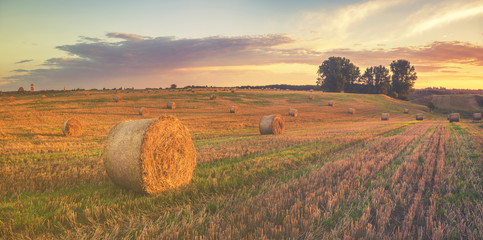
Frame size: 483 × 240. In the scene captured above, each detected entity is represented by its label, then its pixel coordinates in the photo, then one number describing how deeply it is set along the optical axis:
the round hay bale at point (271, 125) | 20.59
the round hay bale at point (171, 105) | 39.93
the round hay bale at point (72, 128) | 19.33
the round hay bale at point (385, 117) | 41.59
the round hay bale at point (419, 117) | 43.43
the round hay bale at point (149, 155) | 6.50
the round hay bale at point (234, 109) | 38.81
